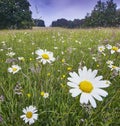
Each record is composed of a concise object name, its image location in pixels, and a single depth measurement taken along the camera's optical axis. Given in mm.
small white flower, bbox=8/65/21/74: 887
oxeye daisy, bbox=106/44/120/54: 1098
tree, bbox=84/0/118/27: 20399
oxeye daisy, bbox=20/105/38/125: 635
